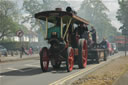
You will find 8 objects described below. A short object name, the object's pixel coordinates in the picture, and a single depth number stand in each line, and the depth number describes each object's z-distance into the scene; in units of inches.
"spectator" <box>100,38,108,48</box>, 941.3
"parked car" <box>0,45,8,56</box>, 1367.1
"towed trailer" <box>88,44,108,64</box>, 662.5
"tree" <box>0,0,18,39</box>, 2106.3
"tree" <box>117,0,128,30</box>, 3065.9
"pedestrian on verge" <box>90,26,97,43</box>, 737.1
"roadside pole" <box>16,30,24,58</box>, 954.6
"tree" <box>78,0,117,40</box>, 3814.0
